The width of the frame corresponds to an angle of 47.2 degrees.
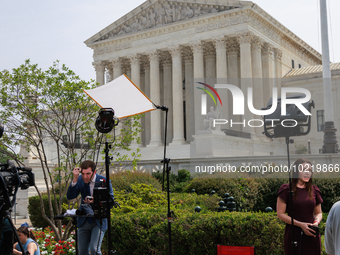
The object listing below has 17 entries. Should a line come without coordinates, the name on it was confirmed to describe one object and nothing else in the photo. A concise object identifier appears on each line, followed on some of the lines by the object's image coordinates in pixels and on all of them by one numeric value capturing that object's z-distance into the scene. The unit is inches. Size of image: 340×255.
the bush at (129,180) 557.0
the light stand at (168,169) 273.1
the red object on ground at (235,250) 266.1
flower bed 376.9
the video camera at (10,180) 160.9
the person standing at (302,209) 218.0
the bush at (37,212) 655.8
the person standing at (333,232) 132.3
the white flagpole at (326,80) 712.4
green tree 462.0
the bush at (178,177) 762.8
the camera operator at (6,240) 200.2
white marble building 1483.8
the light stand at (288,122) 278.2
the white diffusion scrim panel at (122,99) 319.6
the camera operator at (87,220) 261.4
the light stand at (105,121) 253.3
